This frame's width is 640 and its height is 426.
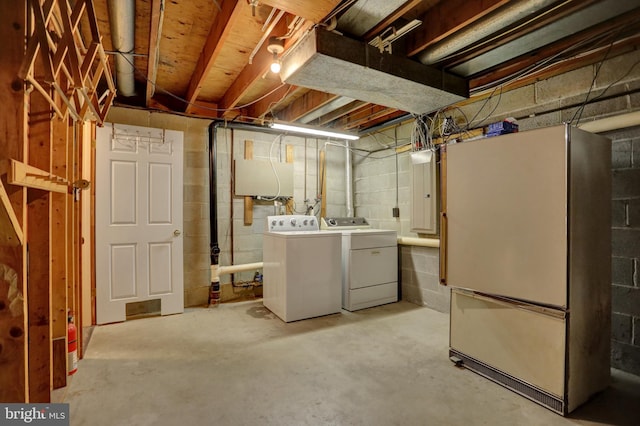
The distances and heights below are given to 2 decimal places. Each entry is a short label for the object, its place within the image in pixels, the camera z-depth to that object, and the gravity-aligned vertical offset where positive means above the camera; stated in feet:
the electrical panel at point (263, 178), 13.52 +1.50
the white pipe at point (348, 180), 15.99 +1.59
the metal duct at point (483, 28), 5.84 +3.85
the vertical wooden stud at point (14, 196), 3.94 +0.22
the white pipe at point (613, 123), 6.84 +2.00
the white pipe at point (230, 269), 12.53 -2.37
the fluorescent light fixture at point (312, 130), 12.33 +3.37
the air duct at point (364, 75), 6.80 +3.35
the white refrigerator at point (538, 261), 5.86 -1.05
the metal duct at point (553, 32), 6.04 +3.91
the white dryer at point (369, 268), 12.05 -2.28
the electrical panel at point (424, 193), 11.71 +0.68
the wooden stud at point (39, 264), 5.17 -0.88
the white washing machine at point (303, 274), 10.77 -2.24
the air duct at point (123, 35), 6.04 +3.97
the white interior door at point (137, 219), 10.69 -0.25
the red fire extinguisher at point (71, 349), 6.94 -3.08
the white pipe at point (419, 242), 11.89 -1.22
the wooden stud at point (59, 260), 6.33 -0.97
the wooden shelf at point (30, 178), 3.73 +0.49
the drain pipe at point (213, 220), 12.55 -0.35
